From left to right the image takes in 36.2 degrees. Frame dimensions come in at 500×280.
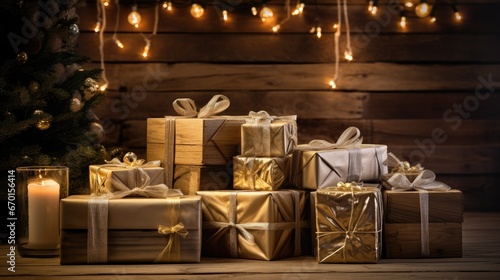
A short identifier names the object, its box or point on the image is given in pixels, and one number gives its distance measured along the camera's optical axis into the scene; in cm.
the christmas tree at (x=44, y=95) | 324
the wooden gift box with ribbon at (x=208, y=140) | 309
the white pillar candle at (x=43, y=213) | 283
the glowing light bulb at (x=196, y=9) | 414
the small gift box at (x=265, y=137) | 291
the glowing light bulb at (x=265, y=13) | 417
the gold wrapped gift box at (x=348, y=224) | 271
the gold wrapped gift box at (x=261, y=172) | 290
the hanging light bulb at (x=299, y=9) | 419
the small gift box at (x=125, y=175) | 286
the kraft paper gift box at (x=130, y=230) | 270
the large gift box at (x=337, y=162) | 291
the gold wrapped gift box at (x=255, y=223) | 282
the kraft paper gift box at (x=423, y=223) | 287
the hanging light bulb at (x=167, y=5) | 416
